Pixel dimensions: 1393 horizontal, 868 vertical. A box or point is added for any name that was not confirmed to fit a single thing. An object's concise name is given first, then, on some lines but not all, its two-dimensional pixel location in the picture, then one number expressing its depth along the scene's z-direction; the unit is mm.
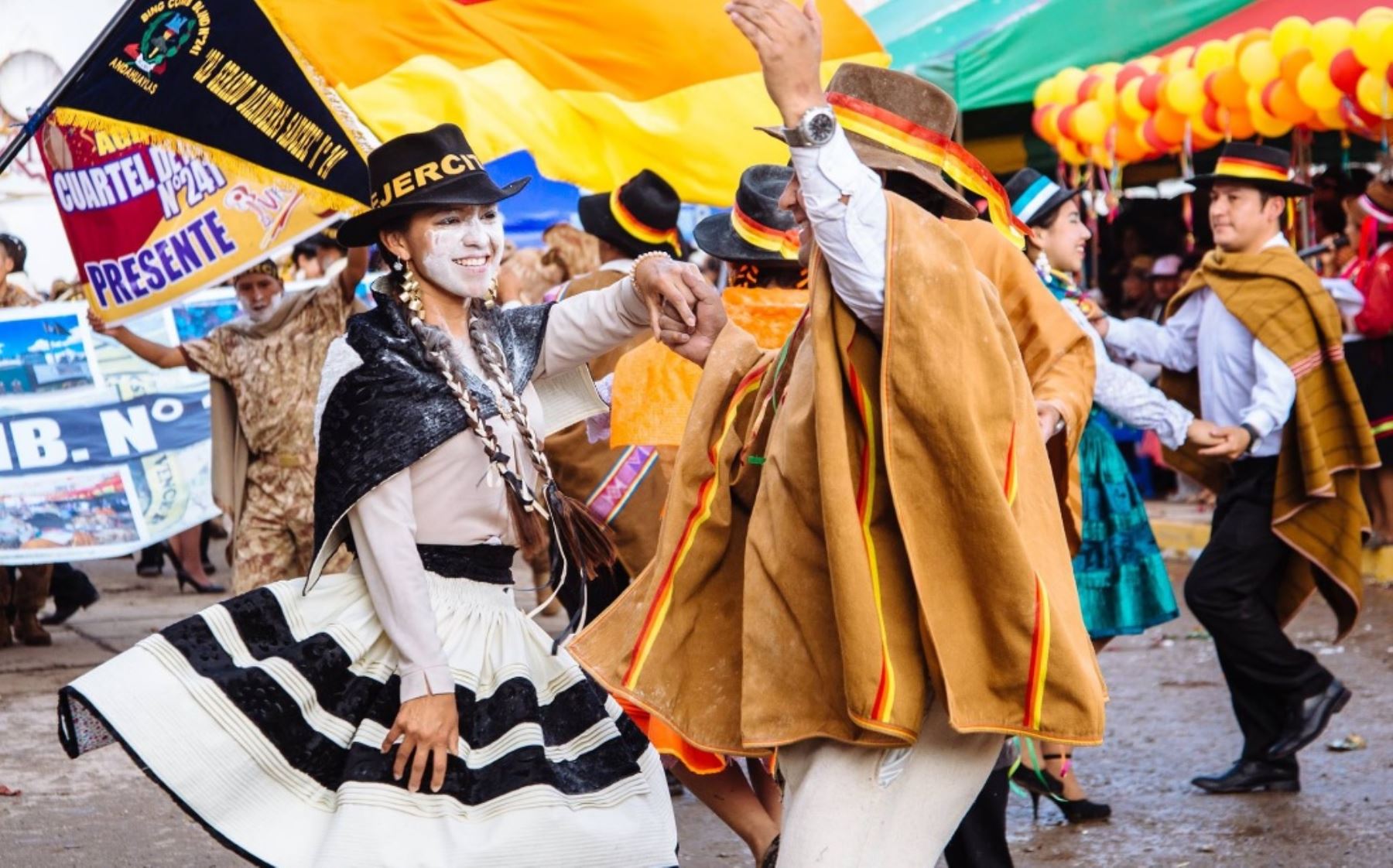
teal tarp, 12203
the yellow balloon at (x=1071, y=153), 12266
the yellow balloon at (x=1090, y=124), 11688
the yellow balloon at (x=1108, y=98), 11555
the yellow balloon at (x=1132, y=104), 11273
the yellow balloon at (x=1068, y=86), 12055
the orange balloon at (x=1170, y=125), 11086
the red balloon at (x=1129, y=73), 11414
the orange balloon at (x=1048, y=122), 12219
